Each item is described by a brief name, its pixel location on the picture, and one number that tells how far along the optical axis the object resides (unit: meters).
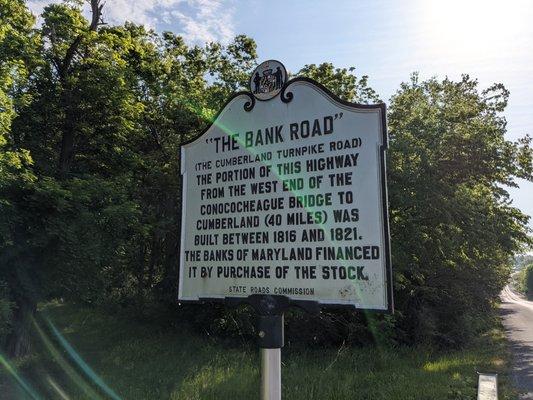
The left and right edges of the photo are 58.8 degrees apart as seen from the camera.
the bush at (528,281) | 103.69
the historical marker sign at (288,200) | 3.05
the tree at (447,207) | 11.24
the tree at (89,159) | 8.45
